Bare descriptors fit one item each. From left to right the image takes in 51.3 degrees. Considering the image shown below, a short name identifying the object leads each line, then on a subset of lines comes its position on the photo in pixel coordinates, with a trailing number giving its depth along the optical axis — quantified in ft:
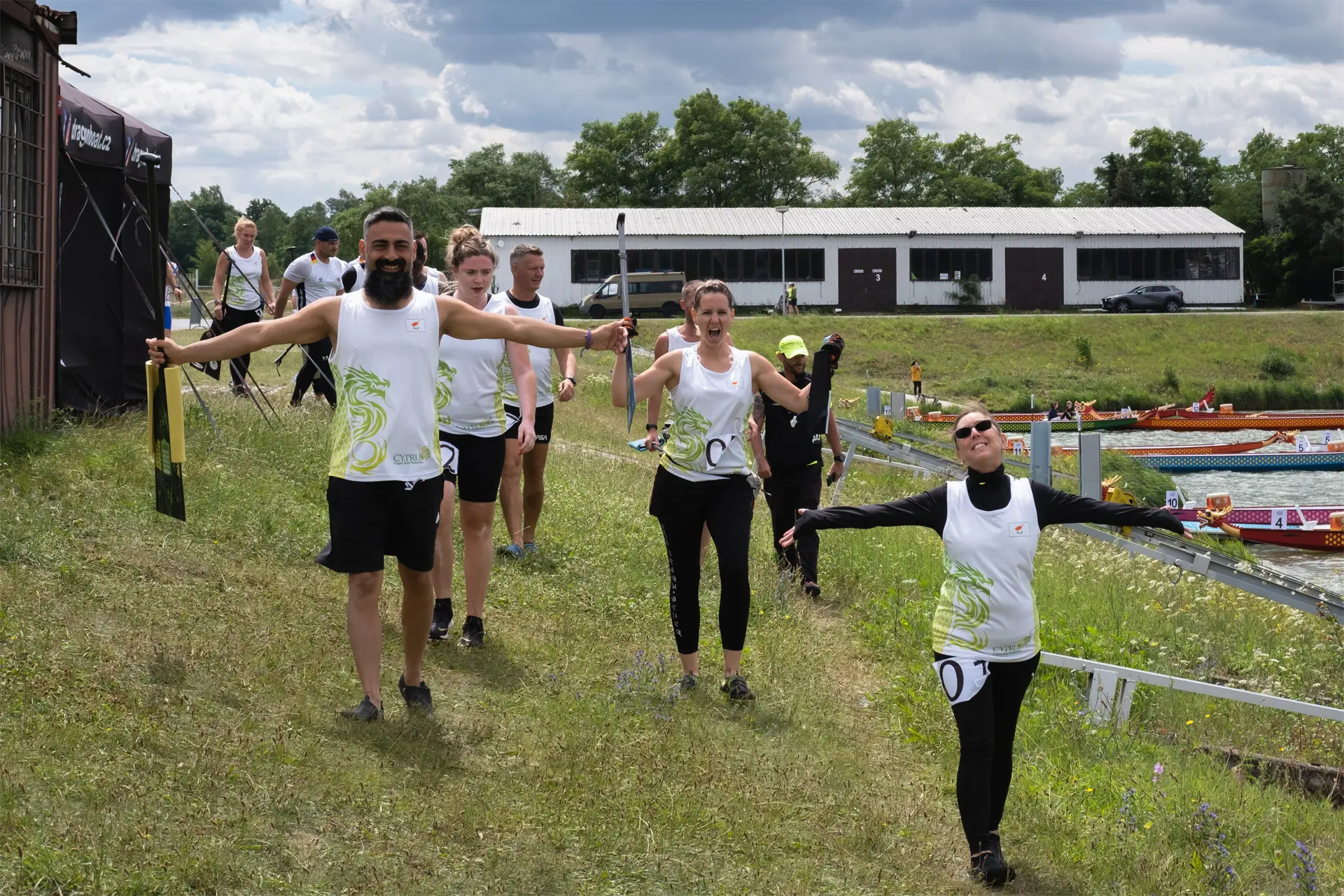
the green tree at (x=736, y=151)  302.04
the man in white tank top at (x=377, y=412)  18.38
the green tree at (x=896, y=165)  333.62
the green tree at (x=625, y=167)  306.76
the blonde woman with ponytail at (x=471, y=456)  24.20
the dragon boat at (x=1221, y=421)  127.03
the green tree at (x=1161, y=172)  316.81
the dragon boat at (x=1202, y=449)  102.76
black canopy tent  38.32
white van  180.96
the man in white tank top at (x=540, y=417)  28.25
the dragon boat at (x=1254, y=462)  103.91
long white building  196.24
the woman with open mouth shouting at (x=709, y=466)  22.33
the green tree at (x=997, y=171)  337.52
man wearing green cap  31.40
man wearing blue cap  44.04
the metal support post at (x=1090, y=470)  54.34
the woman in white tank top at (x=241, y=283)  46.34
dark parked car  196.95
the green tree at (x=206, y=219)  461.37
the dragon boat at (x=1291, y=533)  71.46
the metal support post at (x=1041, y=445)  53.01
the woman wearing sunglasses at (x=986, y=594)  16.93
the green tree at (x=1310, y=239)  222.48
